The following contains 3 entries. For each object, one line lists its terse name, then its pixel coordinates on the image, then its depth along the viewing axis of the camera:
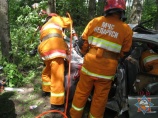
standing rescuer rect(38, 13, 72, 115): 4.06
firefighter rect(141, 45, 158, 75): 3.63
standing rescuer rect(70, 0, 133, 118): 3.32
